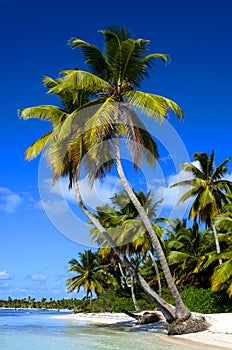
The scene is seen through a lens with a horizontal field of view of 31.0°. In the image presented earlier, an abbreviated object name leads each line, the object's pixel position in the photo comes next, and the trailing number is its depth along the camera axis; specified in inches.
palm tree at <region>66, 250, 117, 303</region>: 1829.5
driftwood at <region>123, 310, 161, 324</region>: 828.2
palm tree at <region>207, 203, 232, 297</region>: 717.2
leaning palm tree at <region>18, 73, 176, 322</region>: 626.5
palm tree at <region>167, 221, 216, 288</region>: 1096.2
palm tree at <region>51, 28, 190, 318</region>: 592.7
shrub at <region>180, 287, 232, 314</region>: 850.8
